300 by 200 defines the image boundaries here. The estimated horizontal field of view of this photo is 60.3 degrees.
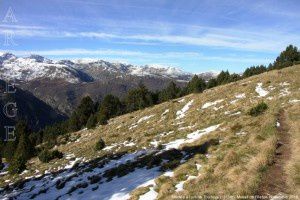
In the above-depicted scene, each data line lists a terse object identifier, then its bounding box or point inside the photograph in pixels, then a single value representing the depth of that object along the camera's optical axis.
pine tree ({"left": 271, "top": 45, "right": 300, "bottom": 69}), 65.66
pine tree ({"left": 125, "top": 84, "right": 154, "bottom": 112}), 84.73
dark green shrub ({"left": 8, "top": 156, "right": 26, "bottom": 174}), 33.04
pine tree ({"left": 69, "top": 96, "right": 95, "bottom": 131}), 81.55
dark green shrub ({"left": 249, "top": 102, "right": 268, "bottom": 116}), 23.69
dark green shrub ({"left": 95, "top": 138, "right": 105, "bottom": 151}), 30.38
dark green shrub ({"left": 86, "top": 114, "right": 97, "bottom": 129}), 57.41
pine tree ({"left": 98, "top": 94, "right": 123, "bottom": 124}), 75.55
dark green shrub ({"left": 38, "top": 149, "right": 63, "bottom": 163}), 34.39
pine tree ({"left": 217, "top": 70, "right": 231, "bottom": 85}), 80.81
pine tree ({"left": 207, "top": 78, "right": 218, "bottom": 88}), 82.07
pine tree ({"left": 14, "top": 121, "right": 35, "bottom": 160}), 51.19
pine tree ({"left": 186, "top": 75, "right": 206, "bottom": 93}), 83.52
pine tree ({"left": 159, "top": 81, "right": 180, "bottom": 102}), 87.13
